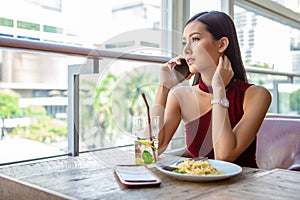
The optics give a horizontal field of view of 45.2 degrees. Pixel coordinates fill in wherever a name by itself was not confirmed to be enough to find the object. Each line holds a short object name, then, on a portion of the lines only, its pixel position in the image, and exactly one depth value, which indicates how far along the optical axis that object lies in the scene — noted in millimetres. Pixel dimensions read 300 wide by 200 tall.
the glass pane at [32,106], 1697
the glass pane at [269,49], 3954
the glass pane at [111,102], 1448
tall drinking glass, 1263
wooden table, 879
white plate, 992
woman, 1442
